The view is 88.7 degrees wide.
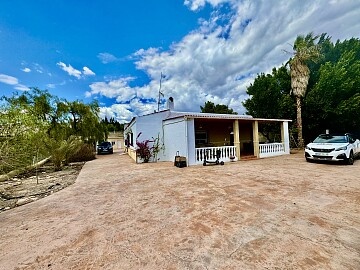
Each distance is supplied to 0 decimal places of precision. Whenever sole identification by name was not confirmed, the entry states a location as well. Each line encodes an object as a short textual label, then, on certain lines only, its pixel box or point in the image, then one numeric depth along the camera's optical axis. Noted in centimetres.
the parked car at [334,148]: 855
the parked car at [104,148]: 2309
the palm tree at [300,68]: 1584
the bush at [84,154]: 1563
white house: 1034
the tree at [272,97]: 1894
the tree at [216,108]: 3522
